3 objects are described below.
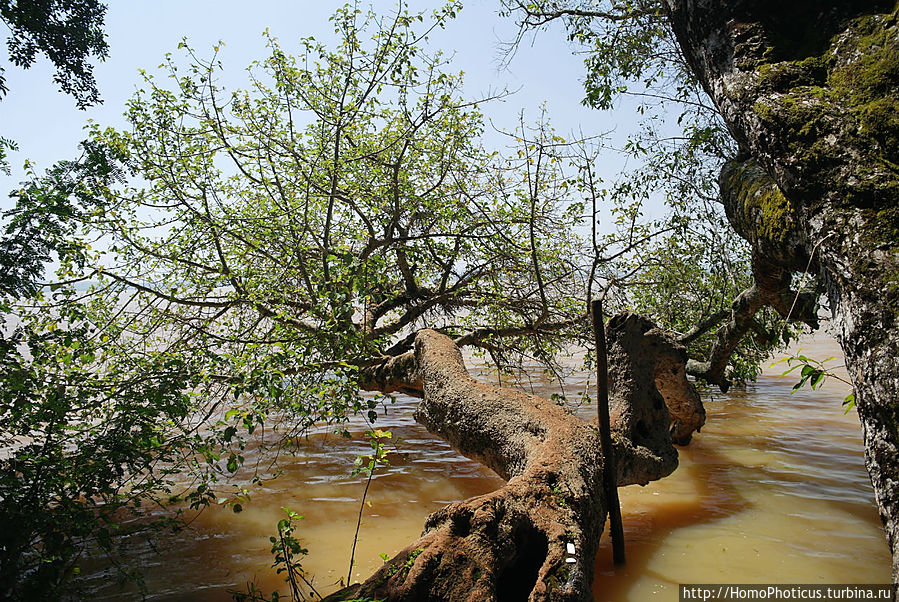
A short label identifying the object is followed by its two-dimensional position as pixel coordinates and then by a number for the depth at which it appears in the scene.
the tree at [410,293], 3.47
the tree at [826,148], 2.10
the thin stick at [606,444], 4.37
